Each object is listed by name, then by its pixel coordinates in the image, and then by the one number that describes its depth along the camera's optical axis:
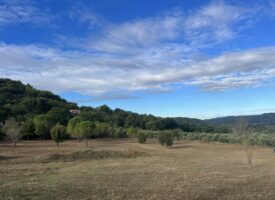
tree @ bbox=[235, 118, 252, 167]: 24.11
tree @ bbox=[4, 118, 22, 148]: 37.67
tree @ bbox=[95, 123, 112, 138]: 64.52
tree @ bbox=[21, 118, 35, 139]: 55.76
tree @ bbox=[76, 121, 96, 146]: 50.32
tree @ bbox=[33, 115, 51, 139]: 55.21
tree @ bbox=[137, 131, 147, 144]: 51.71
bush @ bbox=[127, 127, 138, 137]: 65.62
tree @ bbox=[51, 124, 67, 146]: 43.11
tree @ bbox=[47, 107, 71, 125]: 64.51
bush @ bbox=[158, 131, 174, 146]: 45.37
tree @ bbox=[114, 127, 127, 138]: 69.94
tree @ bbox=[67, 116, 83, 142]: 52.09
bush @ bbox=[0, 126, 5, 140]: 48.30
